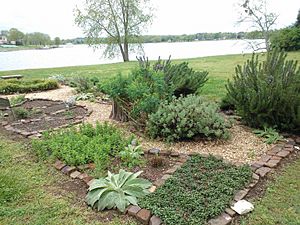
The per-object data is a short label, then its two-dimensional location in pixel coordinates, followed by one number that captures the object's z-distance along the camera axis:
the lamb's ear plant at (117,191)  2.42
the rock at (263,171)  2.89
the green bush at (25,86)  8.14
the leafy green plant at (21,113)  5.35
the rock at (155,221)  2.15
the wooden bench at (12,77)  10.39
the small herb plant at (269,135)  3.77
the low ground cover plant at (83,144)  3.24
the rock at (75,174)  2.98
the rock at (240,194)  2.46
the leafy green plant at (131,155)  3.19
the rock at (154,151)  3.46
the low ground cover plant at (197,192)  2.21
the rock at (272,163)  3.08
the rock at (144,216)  2.22
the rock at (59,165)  3.20
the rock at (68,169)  3.08
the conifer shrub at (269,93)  3.84
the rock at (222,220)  2.15
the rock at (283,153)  3.36
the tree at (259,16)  18.81
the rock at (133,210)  2.31
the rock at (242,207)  2.29
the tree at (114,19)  20.03
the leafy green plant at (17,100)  6.61
